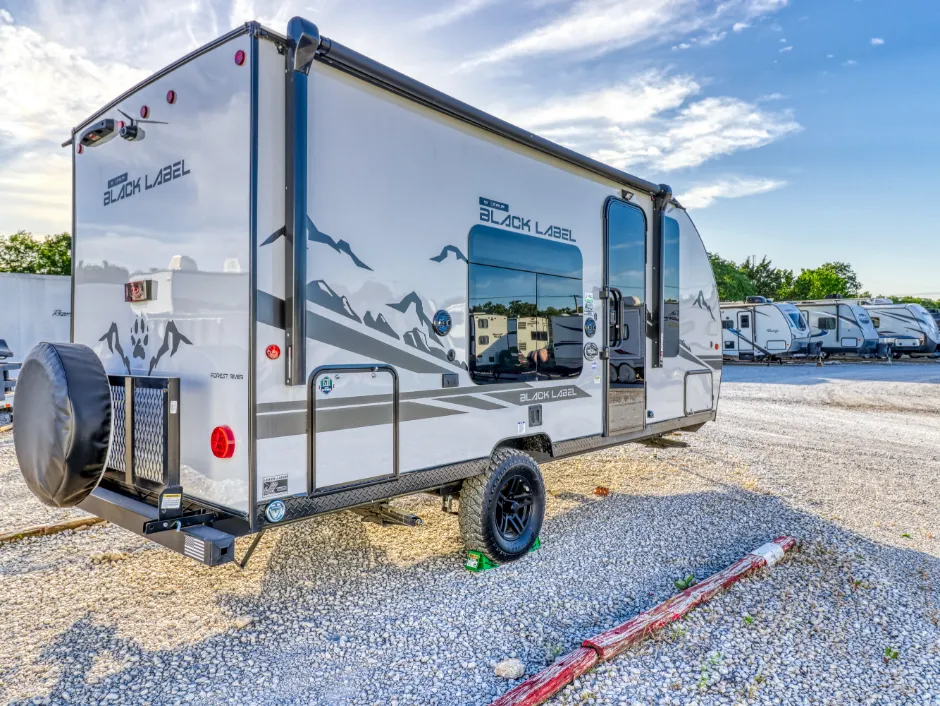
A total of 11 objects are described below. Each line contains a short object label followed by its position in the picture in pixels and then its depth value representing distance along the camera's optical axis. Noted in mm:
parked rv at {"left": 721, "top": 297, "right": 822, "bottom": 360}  24812
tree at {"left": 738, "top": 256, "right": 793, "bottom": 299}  61281
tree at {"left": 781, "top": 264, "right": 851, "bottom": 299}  61281
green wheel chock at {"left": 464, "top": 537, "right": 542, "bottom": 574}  4227
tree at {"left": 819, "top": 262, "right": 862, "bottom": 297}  80062
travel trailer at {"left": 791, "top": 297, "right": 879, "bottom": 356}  25750
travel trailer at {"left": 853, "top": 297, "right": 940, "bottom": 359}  26719
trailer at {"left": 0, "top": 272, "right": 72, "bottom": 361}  12562
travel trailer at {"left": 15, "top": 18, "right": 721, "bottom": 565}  3086
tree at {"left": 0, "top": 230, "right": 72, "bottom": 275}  36656
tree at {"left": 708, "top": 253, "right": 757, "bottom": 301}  49562
